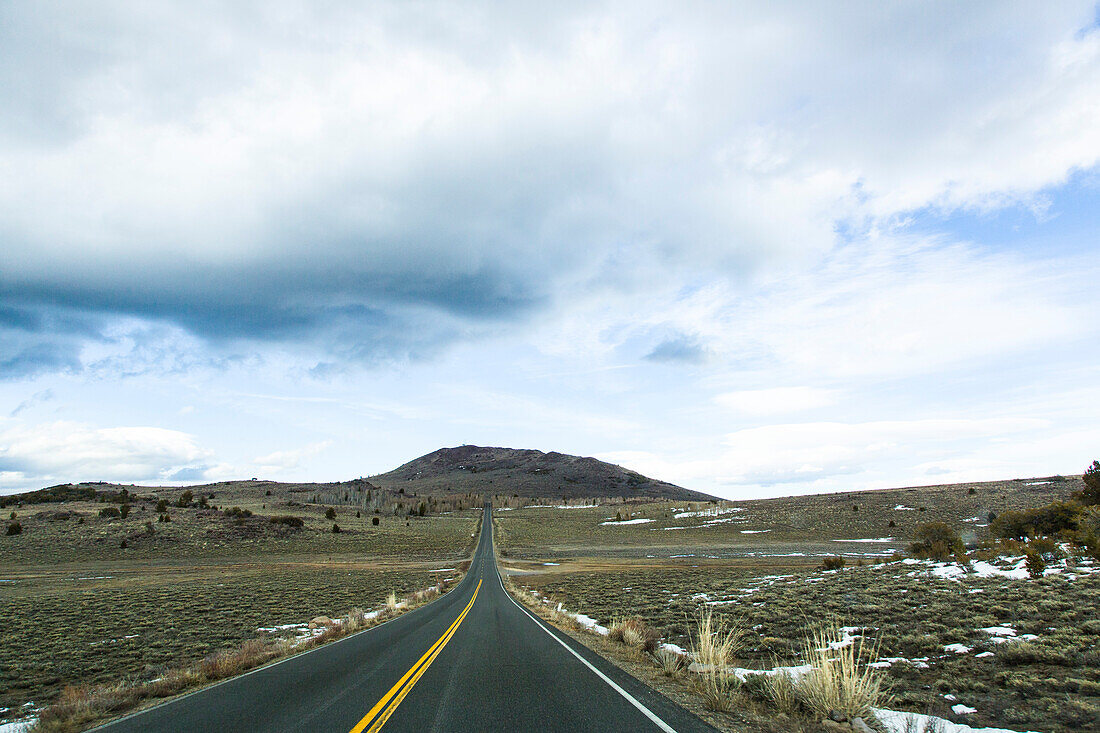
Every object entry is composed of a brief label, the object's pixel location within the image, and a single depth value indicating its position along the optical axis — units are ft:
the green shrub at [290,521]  245.65
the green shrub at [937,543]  91.97
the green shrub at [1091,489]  110.52
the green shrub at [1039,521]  99.66
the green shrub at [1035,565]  58.85
